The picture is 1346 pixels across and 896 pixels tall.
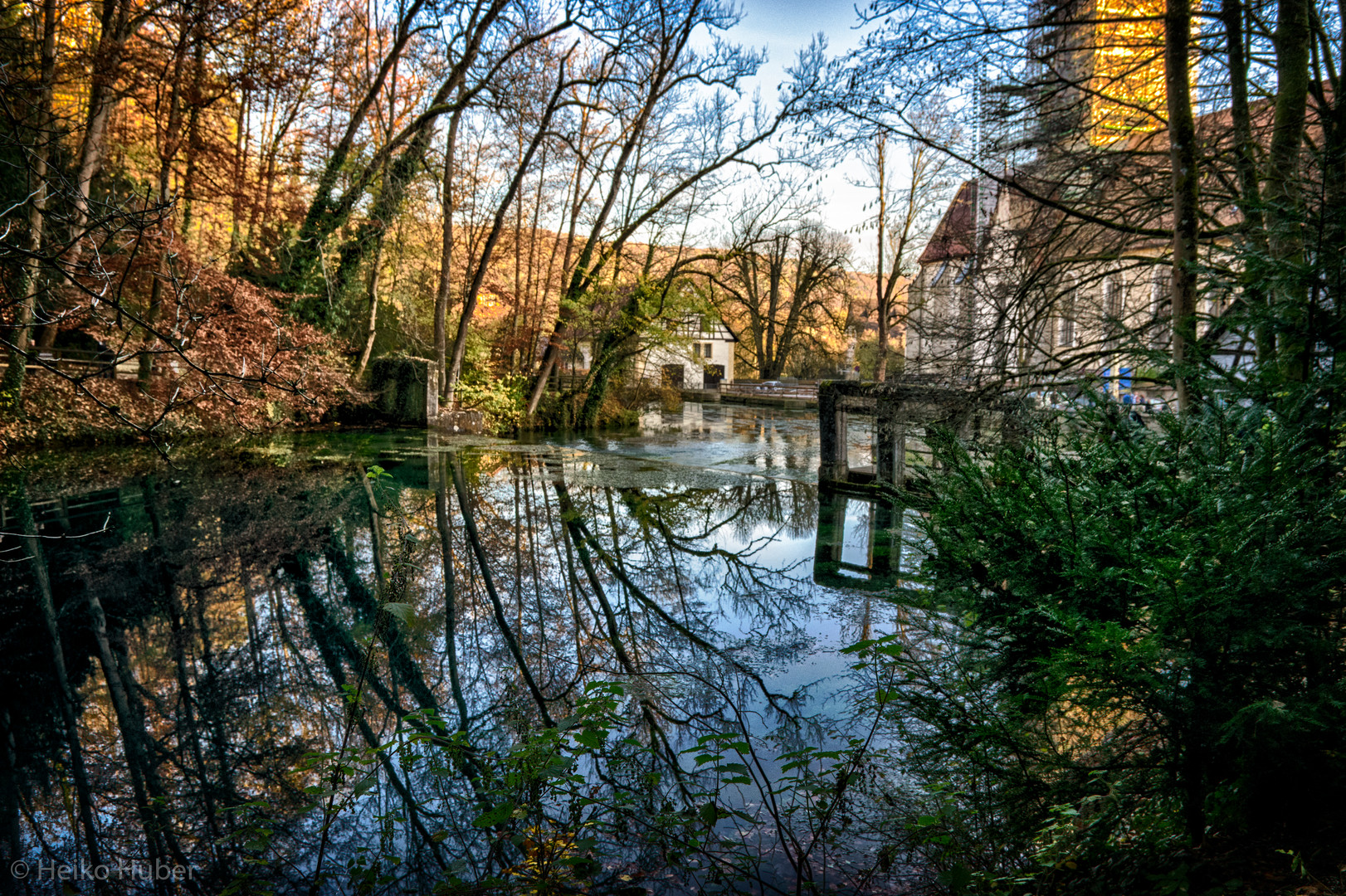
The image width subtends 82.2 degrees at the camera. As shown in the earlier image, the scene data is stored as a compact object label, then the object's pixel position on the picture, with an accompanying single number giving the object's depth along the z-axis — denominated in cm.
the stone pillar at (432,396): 2042
